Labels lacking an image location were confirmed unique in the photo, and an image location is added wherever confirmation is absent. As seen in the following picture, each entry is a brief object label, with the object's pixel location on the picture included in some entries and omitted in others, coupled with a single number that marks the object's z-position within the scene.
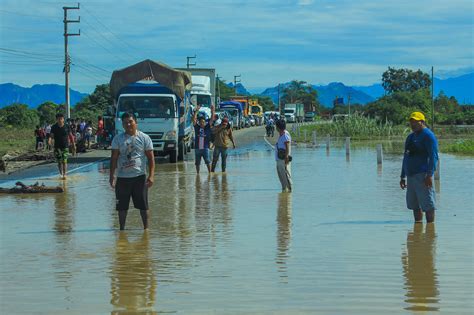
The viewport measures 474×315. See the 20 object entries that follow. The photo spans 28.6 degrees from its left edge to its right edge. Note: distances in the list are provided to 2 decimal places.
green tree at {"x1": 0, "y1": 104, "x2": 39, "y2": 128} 84.90
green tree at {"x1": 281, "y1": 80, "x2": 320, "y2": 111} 185.50
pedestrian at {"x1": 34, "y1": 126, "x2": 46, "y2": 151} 43.46
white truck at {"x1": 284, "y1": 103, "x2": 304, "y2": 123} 117.12
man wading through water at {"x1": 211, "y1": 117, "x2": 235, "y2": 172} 24.57
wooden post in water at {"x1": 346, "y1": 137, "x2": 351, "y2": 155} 35.72
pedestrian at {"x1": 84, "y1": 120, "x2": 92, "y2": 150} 41.53
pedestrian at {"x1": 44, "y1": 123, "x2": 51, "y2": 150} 44.17
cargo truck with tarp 30.80
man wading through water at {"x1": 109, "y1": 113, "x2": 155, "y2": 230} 12.64
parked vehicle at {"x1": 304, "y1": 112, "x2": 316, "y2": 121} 137.21
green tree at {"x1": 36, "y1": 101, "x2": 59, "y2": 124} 87.44
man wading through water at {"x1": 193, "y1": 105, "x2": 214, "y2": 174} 24.30
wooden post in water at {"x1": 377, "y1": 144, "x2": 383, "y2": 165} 29.03
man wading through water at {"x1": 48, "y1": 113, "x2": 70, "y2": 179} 22.97
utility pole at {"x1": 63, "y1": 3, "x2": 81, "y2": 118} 57.92
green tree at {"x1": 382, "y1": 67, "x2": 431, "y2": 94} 152.07
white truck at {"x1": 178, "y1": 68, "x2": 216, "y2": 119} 53.06
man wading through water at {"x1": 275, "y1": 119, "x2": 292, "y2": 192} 18.97
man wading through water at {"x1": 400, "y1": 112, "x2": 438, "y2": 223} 13.15
